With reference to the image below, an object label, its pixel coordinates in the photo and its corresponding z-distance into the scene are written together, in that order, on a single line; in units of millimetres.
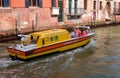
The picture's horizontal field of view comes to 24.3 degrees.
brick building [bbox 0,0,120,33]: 21453
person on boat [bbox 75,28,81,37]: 18375
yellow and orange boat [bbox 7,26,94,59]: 14297
